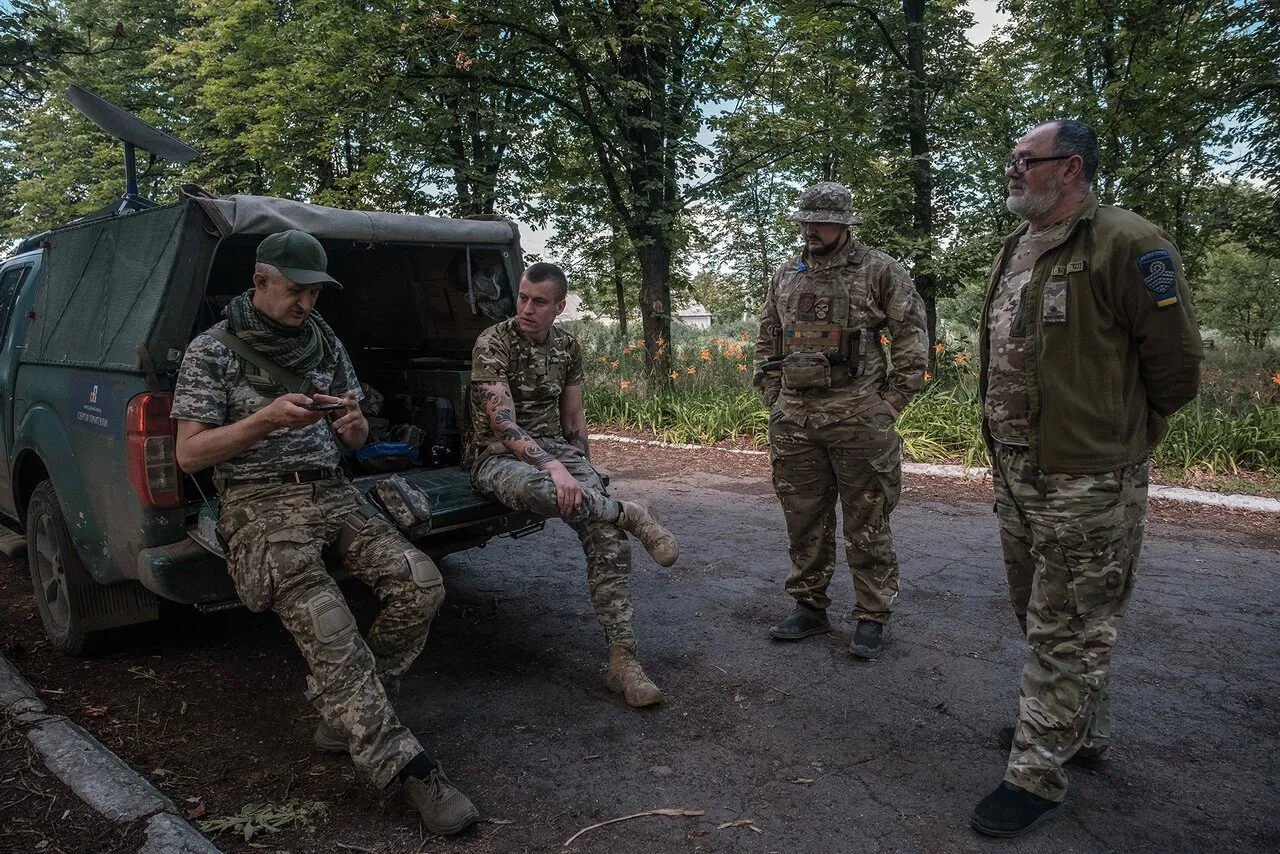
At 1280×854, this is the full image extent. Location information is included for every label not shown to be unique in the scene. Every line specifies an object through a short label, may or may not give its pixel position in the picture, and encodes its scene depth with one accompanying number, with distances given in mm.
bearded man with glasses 2424
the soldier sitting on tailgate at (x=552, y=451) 3461
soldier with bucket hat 3738
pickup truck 3244
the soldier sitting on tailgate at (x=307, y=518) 2578
